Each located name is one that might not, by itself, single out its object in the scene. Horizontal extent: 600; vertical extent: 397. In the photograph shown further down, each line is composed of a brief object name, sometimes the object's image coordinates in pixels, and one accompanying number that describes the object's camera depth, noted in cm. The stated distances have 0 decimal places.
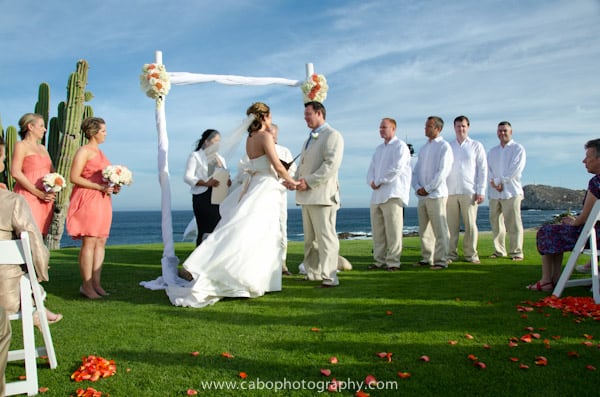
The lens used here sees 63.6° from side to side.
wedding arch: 688
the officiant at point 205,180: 719
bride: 546
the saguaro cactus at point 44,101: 1861
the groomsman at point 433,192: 771
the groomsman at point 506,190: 849
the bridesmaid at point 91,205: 575
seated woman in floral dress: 509
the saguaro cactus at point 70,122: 1702
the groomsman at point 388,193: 761
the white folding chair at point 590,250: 486
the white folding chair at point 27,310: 305
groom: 612
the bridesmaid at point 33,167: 566
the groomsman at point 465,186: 825
